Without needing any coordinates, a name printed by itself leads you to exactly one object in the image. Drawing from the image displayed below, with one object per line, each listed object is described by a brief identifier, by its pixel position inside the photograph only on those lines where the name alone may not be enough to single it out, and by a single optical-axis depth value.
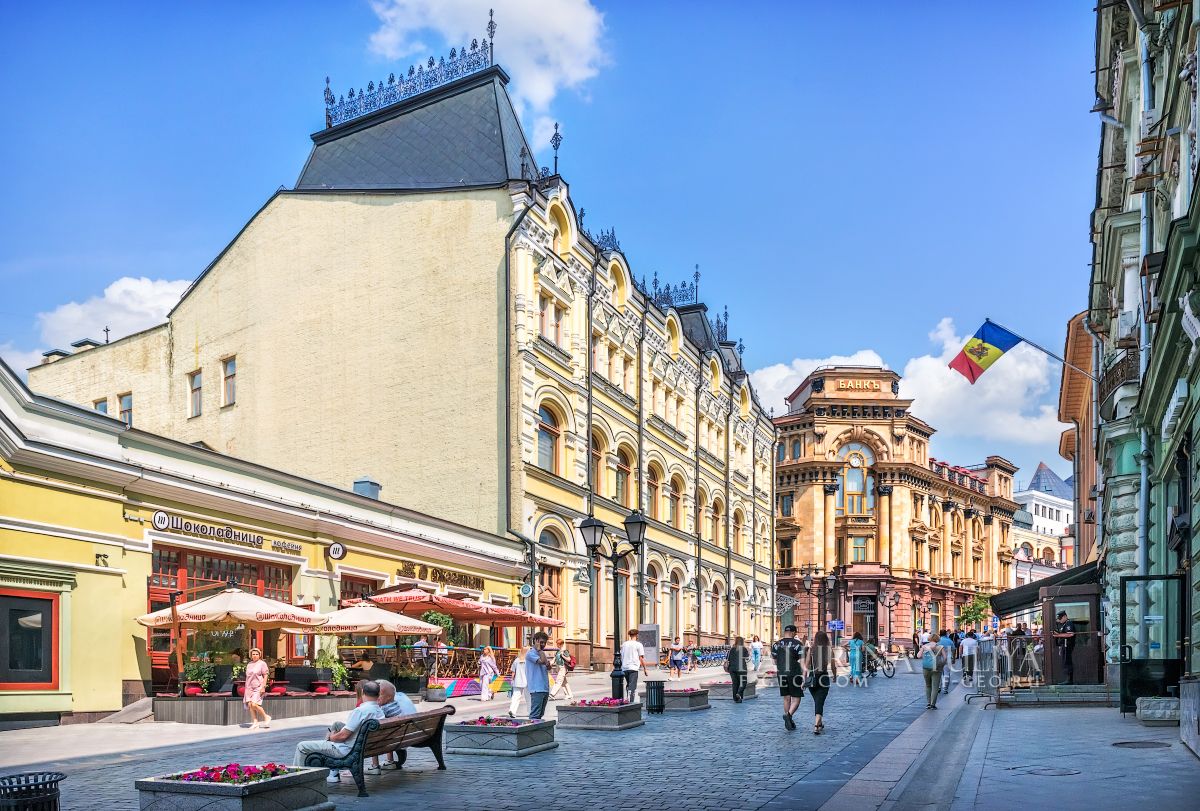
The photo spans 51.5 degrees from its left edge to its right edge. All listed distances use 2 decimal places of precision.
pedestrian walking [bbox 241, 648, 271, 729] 19.69
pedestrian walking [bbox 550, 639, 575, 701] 25.64
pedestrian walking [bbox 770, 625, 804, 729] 18.52
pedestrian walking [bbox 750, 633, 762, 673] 45.29
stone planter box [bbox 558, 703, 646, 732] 18.53
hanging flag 25.62
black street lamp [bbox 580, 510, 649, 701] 21.31
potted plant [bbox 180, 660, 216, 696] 21.38
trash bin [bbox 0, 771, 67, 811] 7.57
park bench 11.46
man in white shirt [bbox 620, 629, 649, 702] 27.03
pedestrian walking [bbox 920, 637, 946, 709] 24.87
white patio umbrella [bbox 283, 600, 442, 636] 24.09
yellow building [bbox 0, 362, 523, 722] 19.67
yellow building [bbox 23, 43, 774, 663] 37.53
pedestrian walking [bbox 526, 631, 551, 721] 18.33
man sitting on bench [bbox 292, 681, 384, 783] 11.52
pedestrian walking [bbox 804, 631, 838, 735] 17.94
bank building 85.75
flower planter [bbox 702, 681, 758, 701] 27.73
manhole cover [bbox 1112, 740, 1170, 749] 14.22
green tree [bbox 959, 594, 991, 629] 93.12
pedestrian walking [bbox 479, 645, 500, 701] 26.80
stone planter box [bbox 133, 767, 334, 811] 9.34
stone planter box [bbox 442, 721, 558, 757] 14.56
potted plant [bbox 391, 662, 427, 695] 25.88
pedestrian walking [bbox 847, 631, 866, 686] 35.62
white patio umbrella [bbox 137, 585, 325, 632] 20.91
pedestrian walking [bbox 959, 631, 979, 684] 31.67
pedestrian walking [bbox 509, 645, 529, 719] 21.61
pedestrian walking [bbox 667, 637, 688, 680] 40.12
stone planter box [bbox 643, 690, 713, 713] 22.92
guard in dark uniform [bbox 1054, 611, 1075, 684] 26.08
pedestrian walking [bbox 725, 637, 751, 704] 26.22
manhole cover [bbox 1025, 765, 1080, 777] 11.99
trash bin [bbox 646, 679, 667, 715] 22.17
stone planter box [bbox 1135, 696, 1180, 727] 16.98
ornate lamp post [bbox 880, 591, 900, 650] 81.25
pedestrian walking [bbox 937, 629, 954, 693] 29.62
